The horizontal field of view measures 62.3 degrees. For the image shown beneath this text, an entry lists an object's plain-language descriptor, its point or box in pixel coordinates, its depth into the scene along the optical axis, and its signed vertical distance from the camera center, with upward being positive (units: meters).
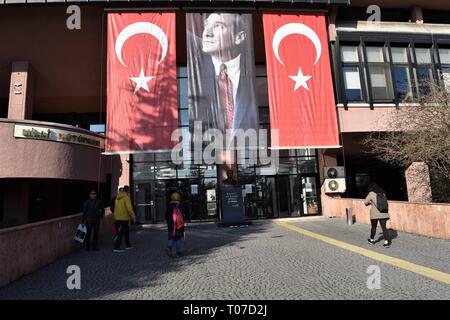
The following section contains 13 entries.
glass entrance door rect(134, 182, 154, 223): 20.19 +0.75
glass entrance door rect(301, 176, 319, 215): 20.98 +0.76
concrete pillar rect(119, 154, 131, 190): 20.05 +2.44
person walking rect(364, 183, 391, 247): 9.50 -0.04
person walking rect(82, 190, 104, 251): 10.59 +0.03
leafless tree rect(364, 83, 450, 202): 12.87 +2.40
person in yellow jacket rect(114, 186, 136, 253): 10.23 +0.07
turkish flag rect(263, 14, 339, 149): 16.84 +5.80
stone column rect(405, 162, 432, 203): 15.61 +0.96
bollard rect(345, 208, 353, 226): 15.11 -0.36
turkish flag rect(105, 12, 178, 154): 16.06 +5.85
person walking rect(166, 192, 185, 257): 8.93 -0.12
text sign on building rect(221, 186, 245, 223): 16.34 +0.24
